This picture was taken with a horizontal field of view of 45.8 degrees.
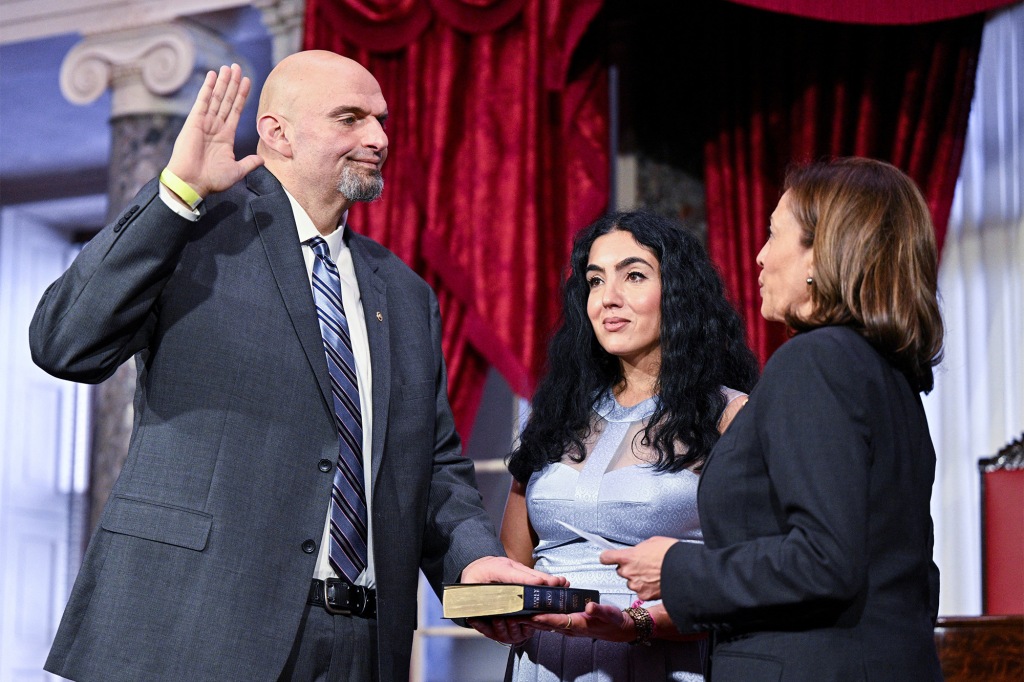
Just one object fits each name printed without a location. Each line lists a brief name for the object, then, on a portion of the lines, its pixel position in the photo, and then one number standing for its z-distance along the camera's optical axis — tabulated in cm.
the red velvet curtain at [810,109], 388
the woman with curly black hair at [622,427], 238
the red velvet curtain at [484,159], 417
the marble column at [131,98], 482
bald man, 203
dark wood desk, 286
